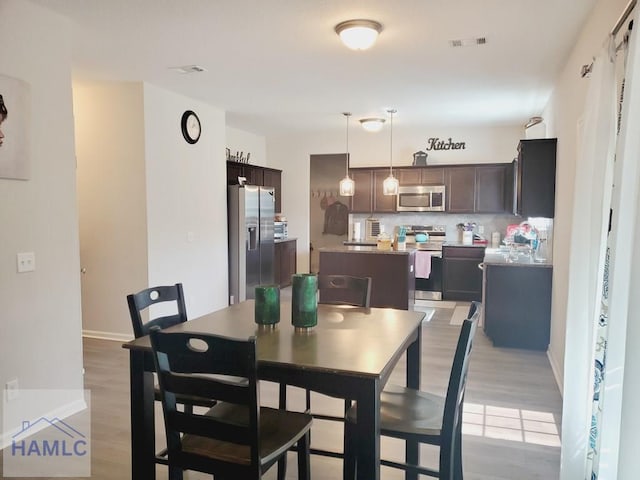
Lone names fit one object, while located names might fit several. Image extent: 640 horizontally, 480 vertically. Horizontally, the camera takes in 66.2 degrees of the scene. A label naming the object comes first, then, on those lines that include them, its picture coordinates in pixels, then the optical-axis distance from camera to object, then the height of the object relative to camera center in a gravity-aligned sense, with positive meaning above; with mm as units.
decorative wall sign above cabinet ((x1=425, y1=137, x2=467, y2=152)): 7793 +990
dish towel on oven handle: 7246 -849
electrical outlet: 2908 -1110
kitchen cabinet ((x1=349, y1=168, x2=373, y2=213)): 8055 +245
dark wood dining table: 1736 -572
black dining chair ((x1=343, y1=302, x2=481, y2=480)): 1898 -883
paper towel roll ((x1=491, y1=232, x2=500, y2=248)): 7596 -513
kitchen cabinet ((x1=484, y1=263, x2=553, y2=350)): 4707 -954
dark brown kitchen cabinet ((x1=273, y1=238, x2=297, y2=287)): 7863 -925
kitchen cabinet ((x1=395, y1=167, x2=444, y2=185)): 7676 +491
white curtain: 2143 -150
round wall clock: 5461 +889
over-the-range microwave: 7637 +130
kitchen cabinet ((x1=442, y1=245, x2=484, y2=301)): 7188 -975
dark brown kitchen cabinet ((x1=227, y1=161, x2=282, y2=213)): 6836 +455
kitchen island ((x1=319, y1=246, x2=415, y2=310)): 5863 -768
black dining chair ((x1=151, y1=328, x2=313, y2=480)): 1637 -759
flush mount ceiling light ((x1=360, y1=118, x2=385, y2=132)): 6739 +1139
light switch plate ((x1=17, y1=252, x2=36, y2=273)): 2961 -354
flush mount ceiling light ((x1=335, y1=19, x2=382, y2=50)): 3301 +1176
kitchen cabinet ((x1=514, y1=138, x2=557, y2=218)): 4617 +276
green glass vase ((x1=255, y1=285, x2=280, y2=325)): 2297 -468
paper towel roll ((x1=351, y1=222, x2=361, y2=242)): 8195 -436
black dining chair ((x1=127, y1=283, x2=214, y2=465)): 2361 -561
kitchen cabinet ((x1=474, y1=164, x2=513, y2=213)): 7371 +283
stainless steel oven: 7367 -999
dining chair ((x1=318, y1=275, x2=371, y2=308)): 2883 -471
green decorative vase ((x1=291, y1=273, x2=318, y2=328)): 2221 -434
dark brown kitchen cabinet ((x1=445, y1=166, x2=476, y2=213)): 7507 +284
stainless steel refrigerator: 6453 -459
